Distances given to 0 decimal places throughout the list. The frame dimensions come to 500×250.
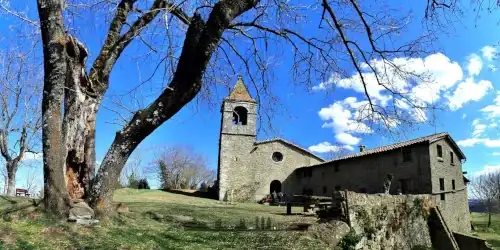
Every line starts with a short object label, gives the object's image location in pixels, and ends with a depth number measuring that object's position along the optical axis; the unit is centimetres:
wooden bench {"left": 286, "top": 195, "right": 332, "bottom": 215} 1690
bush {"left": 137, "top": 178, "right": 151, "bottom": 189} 4723
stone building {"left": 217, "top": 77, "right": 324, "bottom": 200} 3562
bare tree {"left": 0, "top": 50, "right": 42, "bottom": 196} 2080
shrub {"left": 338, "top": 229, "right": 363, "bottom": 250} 860
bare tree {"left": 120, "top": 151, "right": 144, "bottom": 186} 5292
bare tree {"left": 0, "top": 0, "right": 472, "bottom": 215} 553
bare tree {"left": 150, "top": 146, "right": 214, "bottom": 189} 5290
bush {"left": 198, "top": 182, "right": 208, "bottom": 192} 5498
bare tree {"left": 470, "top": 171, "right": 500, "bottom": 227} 5346
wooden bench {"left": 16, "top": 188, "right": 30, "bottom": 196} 2485
